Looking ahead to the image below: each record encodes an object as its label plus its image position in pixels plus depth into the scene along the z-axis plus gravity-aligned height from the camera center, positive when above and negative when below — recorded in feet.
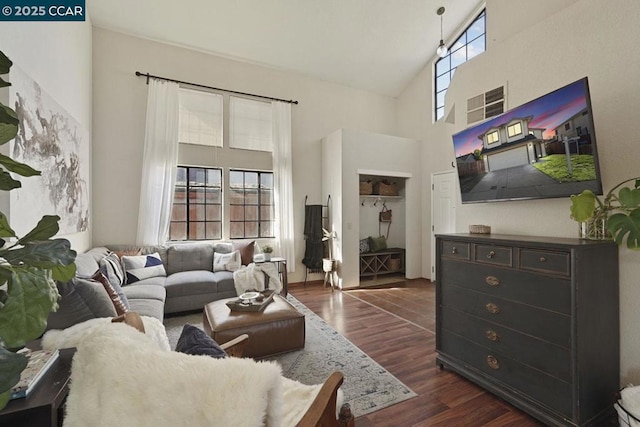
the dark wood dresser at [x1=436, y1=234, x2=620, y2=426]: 5.48 -2.25
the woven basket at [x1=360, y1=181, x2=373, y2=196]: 18.71 +2.05
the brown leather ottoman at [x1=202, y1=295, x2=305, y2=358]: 7.95 -3.09
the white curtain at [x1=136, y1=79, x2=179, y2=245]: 14.58 +2.98
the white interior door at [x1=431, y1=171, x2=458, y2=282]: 17.31 +1.05
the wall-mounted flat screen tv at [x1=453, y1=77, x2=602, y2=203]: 6.19 +1.70
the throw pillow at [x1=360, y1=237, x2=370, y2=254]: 19.22 -1.78
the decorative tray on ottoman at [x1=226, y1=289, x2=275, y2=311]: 8.79 -2.61
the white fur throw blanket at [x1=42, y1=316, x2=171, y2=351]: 4.36 -1.86
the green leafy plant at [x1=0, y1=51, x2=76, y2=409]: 1.91 -0.41
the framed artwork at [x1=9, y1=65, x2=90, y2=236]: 6.97 +1.91
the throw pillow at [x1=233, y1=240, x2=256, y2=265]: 15.26 -1.61
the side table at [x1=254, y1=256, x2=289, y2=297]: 14.96 -2.79
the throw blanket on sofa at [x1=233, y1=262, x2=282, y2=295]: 12.58 -2.59
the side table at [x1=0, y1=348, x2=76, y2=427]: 3.05 -2.00
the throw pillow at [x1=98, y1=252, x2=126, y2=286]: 9.98 -1.76
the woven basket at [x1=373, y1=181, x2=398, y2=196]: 19.44 +2.13
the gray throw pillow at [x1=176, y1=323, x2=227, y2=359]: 3.97 -1.78
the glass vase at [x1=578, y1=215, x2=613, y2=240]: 6.14 -0.24
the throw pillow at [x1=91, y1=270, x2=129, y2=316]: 7.04 -1.88
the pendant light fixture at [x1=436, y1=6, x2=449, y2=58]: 15.06 +9.07
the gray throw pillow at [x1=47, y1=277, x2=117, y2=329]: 5.74 -1.74
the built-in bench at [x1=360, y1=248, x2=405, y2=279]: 18.98 -2.90
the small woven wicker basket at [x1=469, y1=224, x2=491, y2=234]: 8.09 -0.29
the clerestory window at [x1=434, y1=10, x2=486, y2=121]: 16.35 +10.07
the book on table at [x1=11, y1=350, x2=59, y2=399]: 3.21 -1.85
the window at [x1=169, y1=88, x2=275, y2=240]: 15.94 +2.98
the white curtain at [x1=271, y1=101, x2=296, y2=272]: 17.49 +2.25
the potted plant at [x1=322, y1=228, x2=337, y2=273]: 17.21 -2.03
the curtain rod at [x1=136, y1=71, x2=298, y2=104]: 14.84 +7.54
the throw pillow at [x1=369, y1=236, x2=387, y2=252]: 19.62 -1.69
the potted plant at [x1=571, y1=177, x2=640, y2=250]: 5.28 +0.09
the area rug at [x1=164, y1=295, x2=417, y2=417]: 6.83 -4.18
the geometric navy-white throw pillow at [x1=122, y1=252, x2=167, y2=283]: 12.29 -2.05
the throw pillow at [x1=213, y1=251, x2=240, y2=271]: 14.26 -2.06
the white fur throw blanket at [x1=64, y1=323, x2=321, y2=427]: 2.33 -1.43
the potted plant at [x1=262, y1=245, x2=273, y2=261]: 14.67 -1.66
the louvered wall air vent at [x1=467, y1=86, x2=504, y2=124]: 8.92 +3.71
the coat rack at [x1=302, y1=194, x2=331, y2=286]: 17.90 -1.27
